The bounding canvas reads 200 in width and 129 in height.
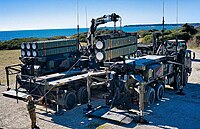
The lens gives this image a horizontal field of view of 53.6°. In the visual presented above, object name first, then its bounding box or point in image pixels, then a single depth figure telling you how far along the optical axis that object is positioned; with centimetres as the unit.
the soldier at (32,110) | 749
